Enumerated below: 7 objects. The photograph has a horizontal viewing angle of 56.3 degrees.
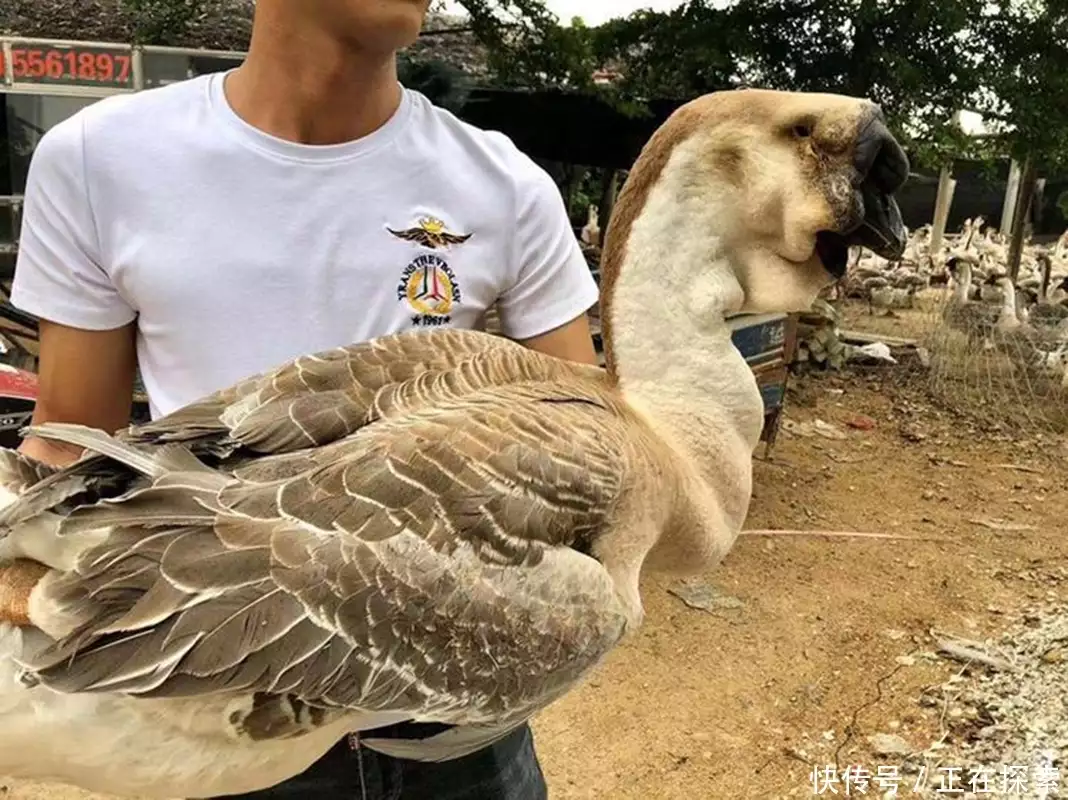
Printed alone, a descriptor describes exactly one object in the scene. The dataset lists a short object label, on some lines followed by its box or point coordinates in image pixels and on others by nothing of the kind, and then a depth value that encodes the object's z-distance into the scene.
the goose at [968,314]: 9.22
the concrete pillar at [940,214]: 15.34
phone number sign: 6.50
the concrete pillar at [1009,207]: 15.94
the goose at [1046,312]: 9.65
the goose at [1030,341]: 8.66
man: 1.40
